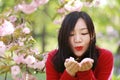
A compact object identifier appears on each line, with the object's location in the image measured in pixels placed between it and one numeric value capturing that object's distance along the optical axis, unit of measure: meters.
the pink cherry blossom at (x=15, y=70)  2.77
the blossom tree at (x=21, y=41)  2.76
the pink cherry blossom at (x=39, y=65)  2.83
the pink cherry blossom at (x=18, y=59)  2.77
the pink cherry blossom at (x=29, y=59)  2.76
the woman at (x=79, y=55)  2.06
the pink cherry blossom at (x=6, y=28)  2.65
